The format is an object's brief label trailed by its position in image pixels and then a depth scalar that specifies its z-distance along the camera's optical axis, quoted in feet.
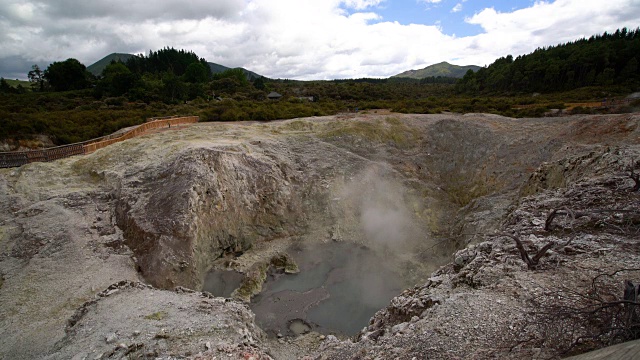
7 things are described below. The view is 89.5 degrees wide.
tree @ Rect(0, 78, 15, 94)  256.83
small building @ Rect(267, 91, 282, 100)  227.20
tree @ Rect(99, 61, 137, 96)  219.61
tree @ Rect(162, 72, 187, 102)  211.20
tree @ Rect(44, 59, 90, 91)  259.80
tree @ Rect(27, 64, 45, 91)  290.35
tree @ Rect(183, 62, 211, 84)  288.10
